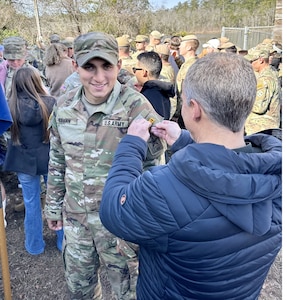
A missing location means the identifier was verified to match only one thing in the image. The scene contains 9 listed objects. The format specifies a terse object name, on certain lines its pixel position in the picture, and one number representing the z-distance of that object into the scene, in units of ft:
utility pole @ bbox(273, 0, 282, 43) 26.20
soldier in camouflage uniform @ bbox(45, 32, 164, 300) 5.89
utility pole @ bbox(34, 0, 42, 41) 64.46
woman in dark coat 9.66
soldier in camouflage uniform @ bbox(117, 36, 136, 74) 18.58
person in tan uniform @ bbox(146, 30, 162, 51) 26.81
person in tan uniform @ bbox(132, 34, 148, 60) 25.53
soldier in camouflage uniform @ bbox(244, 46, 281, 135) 14.83
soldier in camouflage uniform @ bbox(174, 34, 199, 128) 18.96
